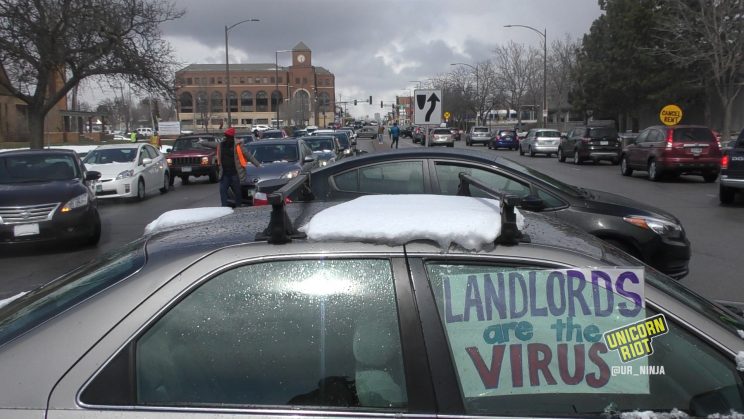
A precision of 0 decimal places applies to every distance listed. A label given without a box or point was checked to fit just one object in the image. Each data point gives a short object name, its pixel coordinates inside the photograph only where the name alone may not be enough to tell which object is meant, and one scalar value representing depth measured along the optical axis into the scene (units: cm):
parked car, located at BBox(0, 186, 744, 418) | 198
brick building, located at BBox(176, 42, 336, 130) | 13025
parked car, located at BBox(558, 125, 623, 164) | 2875
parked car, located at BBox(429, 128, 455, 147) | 5006
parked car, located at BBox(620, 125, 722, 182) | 1950
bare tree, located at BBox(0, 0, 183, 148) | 2281
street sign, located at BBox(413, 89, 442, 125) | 1436
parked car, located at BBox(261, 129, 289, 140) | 3484
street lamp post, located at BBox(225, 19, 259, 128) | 3925
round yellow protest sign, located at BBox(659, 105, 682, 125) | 2730
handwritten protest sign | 207
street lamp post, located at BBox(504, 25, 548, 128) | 4444
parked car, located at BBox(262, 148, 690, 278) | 637
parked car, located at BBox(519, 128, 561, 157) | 3747
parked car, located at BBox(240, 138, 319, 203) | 1345
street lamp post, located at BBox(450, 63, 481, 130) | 8016
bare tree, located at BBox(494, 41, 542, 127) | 7550
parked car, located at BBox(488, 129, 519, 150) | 4788
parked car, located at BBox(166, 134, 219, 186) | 2289
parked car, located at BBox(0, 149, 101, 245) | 950
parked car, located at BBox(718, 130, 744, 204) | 1340
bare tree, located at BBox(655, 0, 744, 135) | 3212
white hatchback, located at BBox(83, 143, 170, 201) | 1695
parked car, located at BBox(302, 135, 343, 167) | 2241
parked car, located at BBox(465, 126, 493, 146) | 5519
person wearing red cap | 1291
